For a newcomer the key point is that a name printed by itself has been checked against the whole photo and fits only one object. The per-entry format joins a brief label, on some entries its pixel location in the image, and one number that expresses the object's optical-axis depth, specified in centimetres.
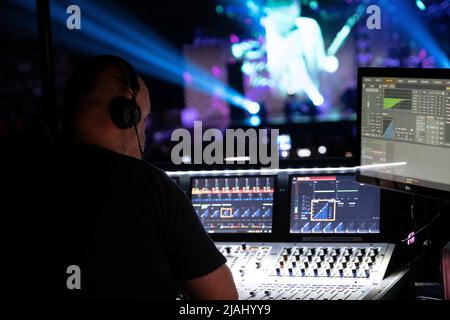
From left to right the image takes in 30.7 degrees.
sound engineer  188
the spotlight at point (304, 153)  797
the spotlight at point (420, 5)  1153
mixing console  250
